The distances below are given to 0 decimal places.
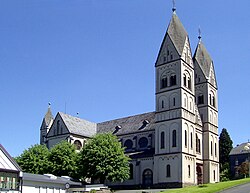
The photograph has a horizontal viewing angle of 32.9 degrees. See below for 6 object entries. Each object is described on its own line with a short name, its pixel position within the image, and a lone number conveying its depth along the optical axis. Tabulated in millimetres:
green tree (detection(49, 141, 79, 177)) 75500
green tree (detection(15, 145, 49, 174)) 76625
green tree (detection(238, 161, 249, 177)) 101688
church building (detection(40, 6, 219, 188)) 75000
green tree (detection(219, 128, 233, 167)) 120488
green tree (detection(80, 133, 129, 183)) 70188
